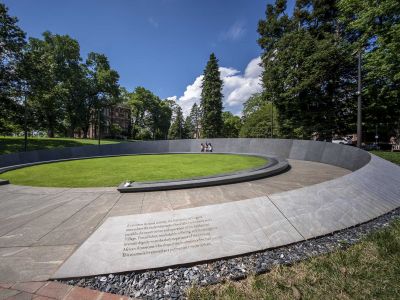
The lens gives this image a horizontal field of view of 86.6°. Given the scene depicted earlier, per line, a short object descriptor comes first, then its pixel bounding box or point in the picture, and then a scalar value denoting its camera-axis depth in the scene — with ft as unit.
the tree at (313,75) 71.72
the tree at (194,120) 301.51
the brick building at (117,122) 223.71
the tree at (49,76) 87.63
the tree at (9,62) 80.68
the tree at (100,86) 146.61
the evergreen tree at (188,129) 269.85
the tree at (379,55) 47.44
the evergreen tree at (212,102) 160.15
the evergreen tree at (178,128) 252.21
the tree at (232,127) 258.78
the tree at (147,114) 214.69
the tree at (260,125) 145.42
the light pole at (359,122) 41.02
